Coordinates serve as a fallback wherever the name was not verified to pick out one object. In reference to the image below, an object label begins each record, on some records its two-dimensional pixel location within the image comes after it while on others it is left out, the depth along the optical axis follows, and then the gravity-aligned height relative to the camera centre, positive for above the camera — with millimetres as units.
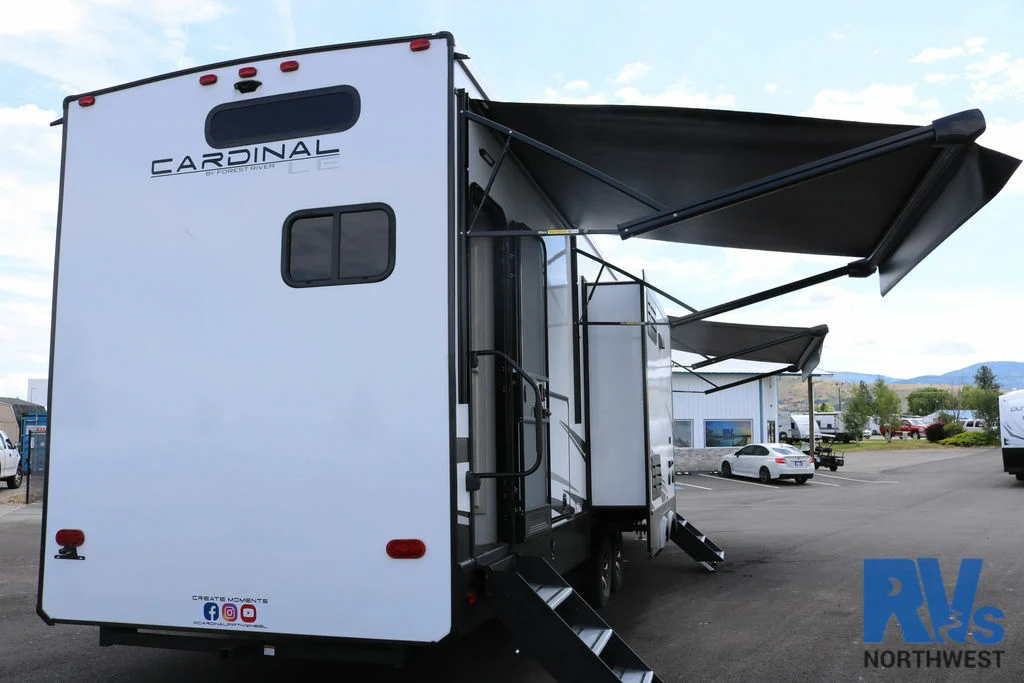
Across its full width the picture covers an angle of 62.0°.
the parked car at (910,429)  58812 -575
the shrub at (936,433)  49094 -727
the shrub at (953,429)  48531 -506
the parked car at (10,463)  20312 -744
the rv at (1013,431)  20844 -287
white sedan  23594 -1155
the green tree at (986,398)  45250 +1393
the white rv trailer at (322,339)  3797 +430
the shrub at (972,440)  44188 -1047
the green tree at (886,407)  61094 +1012
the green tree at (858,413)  56125 +590
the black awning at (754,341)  9758 +991
